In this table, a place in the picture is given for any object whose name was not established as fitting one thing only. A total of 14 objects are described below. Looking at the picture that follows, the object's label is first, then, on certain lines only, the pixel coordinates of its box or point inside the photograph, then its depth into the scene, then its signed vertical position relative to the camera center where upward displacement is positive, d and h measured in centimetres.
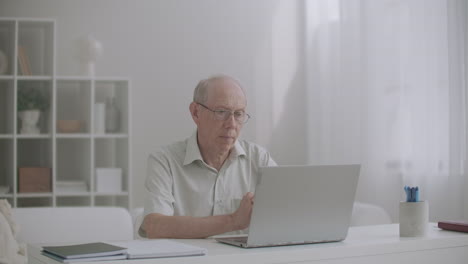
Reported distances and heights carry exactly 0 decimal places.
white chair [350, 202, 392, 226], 313 -34
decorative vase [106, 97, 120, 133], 419 +21
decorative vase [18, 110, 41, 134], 404 +19
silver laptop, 158 -15
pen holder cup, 183 -21
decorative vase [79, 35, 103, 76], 416 +65
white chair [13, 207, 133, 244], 250 -31
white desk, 147 -26
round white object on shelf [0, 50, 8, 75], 404 +56
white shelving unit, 403 +13
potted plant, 404 +27
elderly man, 232 -5
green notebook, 136 -23
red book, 195 -24
